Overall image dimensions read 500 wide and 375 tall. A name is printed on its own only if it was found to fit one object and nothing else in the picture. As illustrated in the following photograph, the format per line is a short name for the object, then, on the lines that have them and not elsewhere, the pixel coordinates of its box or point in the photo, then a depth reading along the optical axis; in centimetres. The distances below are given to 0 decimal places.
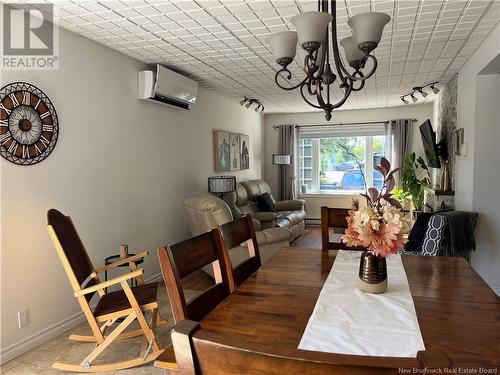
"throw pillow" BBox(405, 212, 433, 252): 353
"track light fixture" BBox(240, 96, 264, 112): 589
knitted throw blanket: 330
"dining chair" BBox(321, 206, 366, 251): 248
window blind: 731
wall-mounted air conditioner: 371
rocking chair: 228
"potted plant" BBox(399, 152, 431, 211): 627
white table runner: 111
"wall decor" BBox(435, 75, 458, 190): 466
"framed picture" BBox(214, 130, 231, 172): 558
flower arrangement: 147
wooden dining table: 115
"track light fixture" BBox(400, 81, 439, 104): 501
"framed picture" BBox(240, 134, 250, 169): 661
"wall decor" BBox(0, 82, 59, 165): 244
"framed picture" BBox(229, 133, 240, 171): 616
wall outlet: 255
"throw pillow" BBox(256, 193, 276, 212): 633
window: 750
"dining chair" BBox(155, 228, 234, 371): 122
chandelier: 168
